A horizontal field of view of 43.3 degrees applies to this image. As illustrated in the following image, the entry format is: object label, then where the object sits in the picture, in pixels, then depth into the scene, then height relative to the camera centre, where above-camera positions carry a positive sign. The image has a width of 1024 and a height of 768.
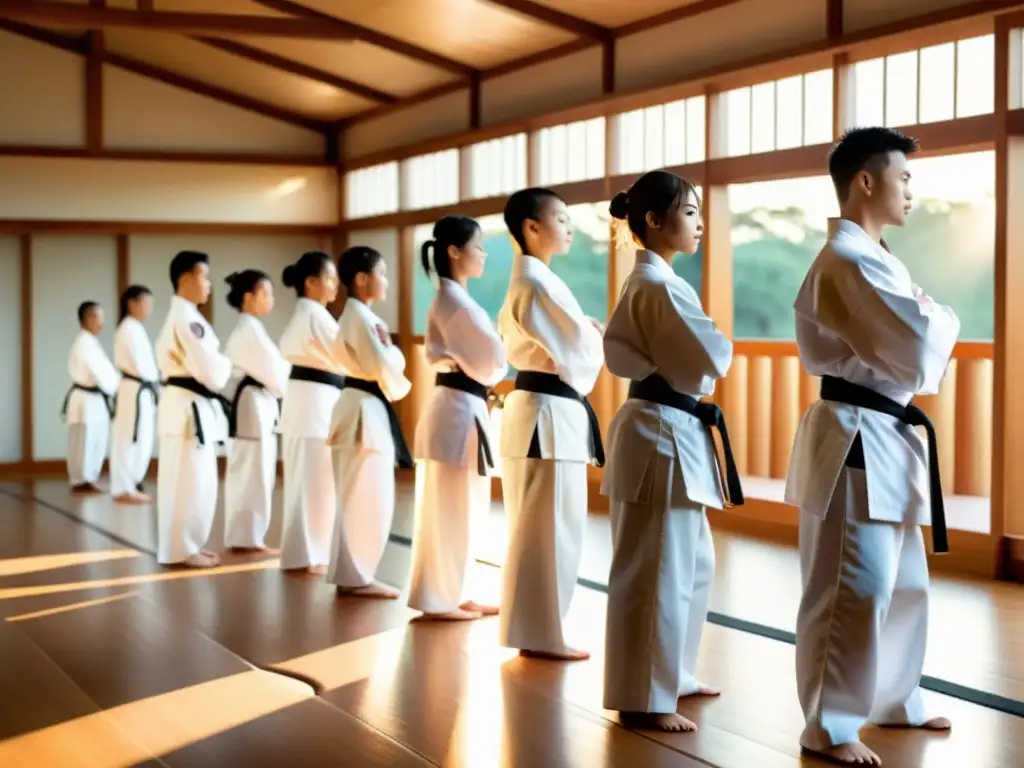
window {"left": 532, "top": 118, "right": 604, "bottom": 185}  7.68 +1.28
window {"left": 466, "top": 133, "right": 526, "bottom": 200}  8.37 +1.29
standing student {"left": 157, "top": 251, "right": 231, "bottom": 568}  5.92 -0.29
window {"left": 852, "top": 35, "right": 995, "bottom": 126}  5.45 +1.22
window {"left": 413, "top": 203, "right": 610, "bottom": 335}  8.85 +0.68
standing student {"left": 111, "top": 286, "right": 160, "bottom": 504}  8.58 -0.20
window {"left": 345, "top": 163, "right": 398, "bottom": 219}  9.86 +1.32
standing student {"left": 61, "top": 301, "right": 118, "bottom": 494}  9.14 -0.30
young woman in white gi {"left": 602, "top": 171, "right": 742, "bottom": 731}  3.20 -0.26
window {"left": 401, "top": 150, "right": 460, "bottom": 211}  9.13 +1.31
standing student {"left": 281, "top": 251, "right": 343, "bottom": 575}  5.70 -0.26
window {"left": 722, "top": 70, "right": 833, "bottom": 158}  6.18 +1.23
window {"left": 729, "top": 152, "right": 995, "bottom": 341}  8.48 +0.85
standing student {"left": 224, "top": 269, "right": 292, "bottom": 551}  6.21 -0.24
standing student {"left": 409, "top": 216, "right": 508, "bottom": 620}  4.52 -0.24
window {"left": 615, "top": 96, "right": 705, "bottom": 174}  6.95 +1.25
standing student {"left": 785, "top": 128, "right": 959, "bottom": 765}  2.91 -0.19
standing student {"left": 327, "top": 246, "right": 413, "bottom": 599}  5.09 -0.28
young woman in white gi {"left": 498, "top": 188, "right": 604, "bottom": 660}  3.98 -0.24
